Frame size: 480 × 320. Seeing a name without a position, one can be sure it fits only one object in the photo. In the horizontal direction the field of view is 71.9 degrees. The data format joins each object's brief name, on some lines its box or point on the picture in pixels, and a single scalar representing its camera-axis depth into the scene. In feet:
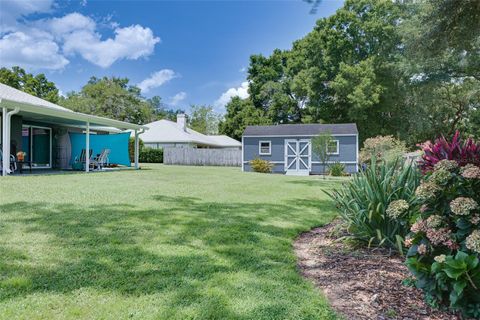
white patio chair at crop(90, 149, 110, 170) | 52.24
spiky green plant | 12.53
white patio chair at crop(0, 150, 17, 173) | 41.16
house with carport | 43.60
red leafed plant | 8.50
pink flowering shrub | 6.95
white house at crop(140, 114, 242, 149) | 101.86
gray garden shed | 68.64
